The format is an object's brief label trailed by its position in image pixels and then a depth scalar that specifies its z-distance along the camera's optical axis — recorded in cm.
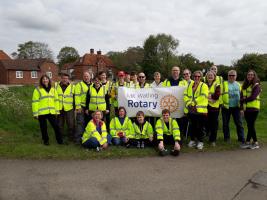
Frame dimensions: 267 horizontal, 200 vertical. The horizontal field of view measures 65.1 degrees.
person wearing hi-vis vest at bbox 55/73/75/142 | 622
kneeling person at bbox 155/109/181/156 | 573
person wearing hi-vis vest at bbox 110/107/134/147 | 604
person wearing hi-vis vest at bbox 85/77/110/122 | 613
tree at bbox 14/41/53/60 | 6480
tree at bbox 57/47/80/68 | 7082
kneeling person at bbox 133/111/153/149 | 593
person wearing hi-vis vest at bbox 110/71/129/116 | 667
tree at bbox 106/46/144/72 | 4941
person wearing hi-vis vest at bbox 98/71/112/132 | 639
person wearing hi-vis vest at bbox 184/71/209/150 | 576
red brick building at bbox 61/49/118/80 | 5799
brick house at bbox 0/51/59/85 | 3967
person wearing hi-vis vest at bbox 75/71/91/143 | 621
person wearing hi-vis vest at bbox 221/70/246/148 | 611
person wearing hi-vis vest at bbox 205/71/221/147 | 596
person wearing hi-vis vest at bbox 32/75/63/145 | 589
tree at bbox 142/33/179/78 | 4618
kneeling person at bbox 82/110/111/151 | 563
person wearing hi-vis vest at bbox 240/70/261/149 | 578
